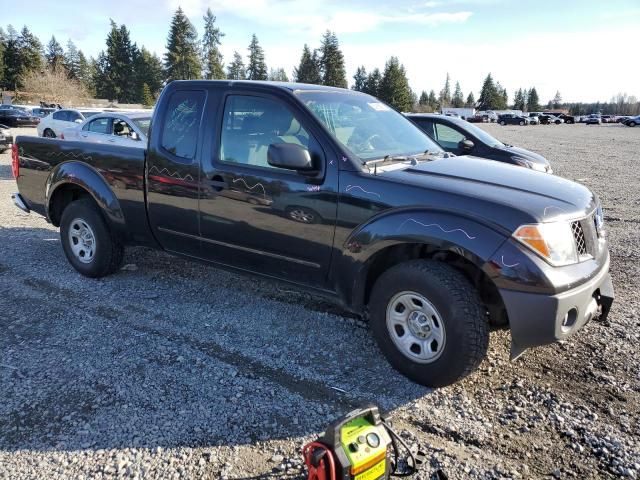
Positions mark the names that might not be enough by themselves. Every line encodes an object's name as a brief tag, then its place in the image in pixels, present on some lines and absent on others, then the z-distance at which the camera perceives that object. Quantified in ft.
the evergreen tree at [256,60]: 296.30
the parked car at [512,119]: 209.56
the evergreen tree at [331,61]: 253.24
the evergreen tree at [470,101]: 414.21
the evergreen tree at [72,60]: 295.46
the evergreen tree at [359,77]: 292.20
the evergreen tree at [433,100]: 367.04
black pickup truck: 9.46
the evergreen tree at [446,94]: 426.51
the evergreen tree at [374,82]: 261.11
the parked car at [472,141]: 28.04
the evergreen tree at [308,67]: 251.80
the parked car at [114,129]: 35.19
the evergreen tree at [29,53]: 230.81
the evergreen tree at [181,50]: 242.78
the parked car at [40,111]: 110.22
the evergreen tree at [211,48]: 265.54
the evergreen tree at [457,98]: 417.28
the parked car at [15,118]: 103.04
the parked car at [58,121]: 57.59
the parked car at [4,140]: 51.98
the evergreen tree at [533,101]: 410.56
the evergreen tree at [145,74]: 254.47
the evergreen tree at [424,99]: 391.20
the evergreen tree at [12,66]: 229.04
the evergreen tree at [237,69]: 301.63
